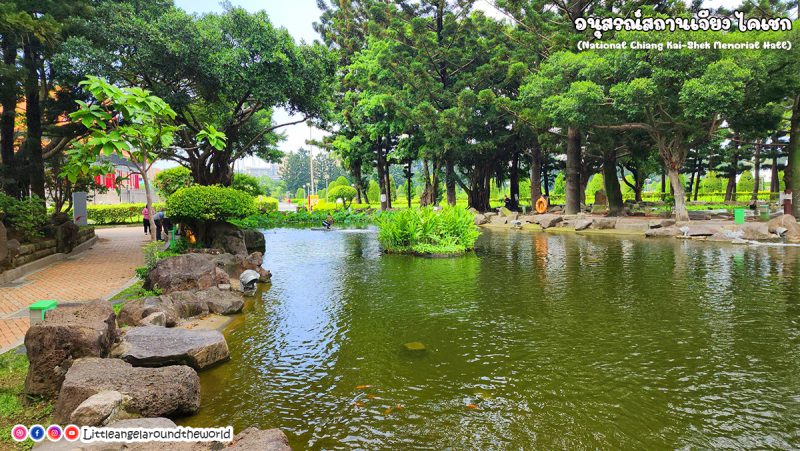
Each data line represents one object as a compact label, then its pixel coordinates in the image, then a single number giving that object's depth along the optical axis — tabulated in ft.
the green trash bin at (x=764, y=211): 73.67
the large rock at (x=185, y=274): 29.43
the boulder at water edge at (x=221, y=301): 26.40
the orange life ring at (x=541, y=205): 99.55
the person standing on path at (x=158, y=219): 58.41
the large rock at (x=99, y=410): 12.04
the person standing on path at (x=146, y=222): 70.97
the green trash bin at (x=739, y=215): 59.31
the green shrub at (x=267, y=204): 139.95
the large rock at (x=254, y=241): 53.62
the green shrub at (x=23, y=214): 40.68
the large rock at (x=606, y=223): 71.58
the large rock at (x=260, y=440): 10.51
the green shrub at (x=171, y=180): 108.58
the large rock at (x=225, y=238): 42.75
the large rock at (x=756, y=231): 53.83
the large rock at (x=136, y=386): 13.24
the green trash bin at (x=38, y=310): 17.19
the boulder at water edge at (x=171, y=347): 17.40
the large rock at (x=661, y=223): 65.16
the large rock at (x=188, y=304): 24.90
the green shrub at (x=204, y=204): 39.29
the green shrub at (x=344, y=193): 146.10
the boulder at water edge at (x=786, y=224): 53.26
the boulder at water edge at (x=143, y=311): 22.51
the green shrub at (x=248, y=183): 109.19
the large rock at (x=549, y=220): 79.25
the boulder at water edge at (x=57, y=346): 14.78
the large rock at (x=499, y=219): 89.48
